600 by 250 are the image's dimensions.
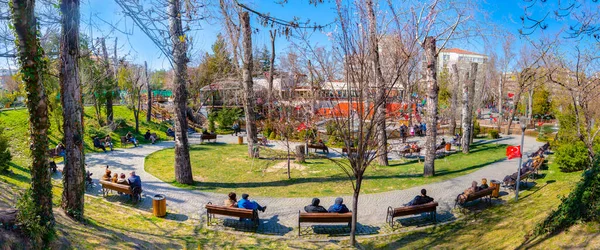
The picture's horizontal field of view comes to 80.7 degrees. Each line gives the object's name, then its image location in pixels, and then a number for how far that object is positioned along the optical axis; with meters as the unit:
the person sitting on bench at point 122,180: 10.45
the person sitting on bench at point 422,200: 9.04
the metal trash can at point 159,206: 8.90
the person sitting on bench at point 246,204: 8.64
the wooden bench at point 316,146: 17.90
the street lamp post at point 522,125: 9.97
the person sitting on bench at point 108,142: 18.26
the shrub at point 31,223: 4.88
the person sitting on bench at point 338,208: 8.44
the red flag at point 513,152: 10.07
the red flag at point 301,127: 18.52
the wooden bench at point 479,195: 9.38
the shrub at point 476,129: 27.20
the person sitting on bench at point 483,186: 10.11
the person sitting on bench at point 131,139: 20.28
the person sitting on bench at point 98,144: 17.86
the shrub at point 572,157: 12.23
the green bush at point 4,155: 11.12
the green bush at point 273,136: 25.02
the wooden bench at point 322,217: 8.07
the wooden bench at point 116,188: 9.83
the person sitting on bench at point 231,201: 8.98
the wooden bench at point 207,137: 22.04
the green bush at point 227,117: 29.05
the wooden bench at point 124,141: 19.84
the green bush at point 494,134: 25.63
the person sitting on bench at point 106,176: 10.83
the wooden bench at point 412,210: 8.42
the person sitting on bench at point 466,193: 9.45
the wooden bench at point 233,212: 8.35
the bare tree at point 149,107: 28.12
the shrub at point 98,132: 20.20
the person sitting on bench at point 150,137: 21.95
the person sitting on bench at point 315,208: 8.52
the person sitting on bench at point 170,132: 24.90
